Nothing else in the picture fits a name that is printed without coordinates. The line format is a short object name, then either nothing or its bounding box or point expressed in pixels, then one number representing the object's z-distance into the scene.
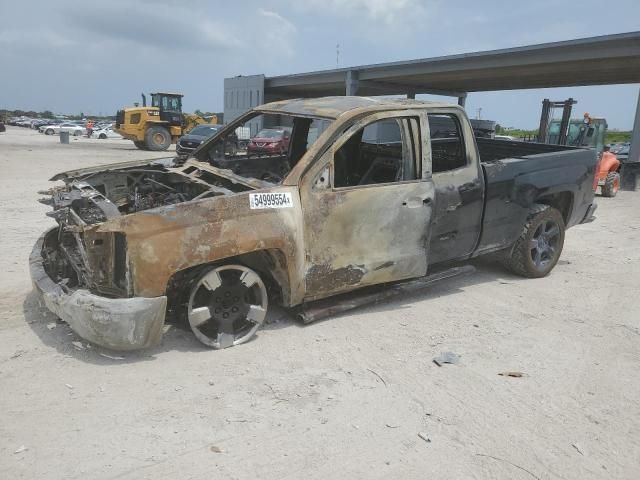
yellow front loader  25.91
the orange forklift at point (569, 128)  17.19
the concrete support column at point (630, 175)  15.23
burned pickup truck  3.40
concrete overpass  19.70
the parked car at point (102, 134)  43.44
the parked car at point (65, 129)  44.62
